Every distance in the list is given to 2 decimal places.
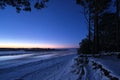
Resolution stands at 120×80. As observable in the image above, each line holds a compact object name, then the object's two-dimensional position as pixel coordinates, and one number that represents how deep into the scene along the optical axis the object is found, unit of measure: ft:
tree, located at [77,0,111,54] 33.73
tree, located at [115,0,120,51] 24.88
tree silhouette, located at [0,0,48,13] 13.42
